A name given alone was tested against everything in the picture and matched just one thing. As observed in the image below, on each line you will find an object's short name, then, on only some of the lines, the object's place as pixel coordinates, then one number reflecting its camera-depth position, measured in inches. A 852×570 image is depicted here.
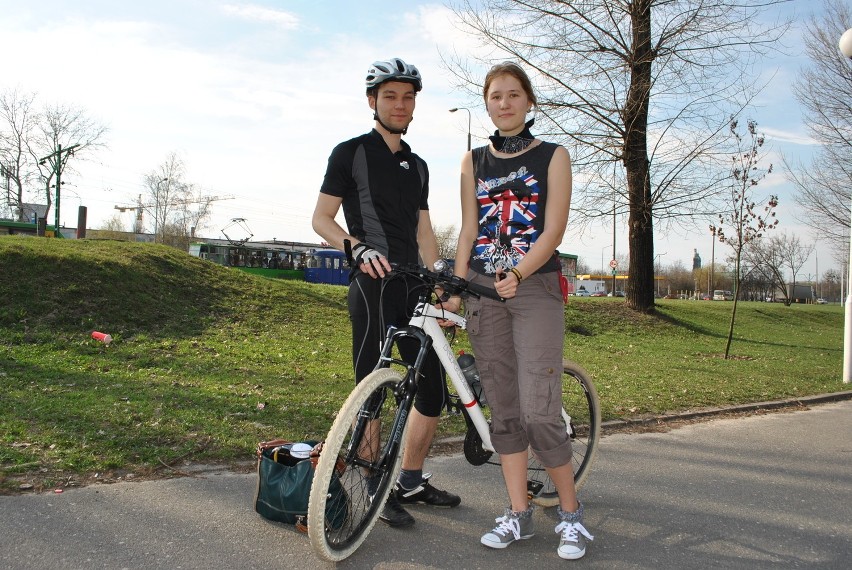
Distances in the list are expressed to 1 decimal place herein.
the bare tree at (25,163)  1676.9
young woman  123.4
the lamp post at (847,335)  382.9
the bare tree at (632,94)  636.1
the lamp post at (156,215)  2462.4
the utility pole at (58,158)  1505.2
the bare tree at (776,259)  2177.4
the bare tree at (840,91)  831.1
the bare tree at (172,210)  2427.4
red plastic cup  363.7
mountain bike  110.0
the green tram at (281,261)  1605.6
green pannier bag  127.7
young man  135.1
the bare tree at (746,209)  496.7
